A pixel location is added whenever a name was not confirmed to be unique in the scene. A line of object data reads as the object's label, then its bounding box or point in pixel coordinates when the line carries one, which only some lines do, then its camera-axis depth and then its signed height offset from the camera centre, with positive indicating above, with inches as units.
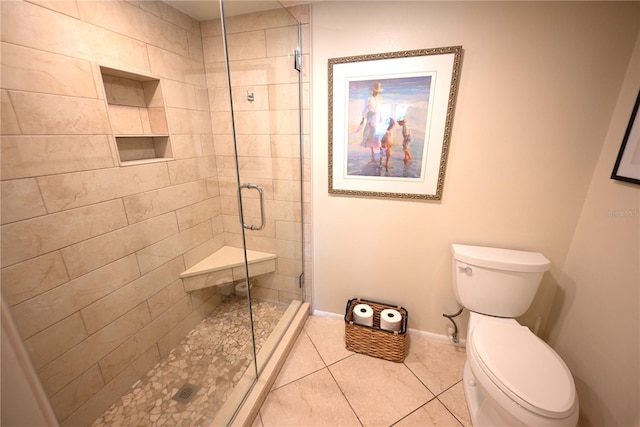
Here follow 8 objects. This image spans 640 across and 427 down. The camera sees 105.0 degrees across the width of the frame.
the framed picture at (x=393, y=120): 53.7 +5.0
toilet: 38.3 -37.7
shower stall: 40.6 -13.1
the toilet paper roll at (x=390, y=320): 64.6 -45.1
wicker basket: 63.5 -50.4
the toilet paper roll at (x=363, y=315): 66.9 -45.4
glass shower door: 61.7 -6.7
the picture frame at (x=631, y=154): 42.4 -1.7
